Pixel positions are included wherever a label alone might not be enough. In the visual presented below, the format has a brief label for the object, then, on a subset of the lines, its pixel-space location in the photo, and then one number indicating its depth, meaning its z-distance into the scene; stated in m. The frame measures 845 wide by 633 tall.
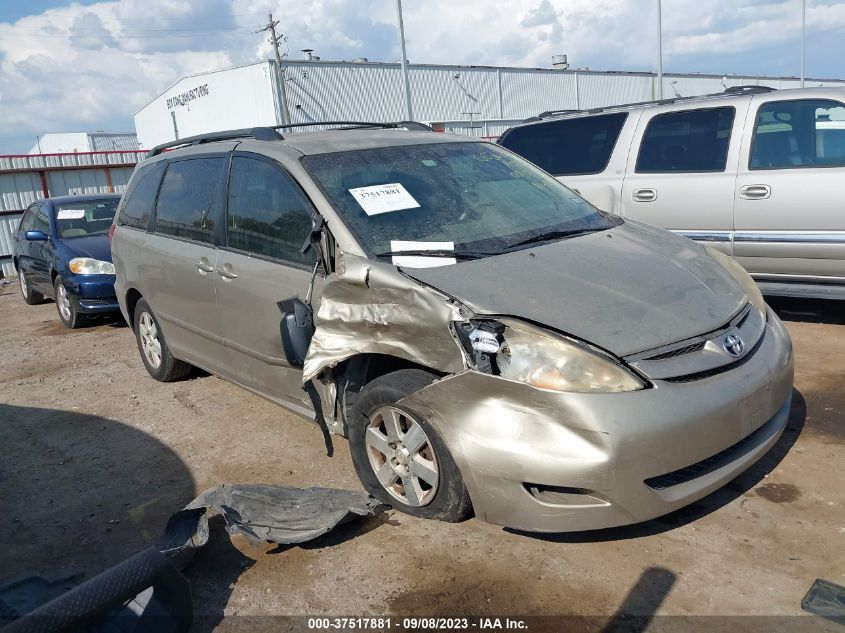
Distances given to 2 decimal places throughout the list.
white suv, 5.47
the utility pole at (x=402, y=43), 21.64
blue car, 8.21
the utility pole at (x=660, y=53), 25.05
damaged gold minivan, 2.73
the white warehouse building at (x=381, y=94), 36.75
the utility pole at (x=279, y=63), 35.28
